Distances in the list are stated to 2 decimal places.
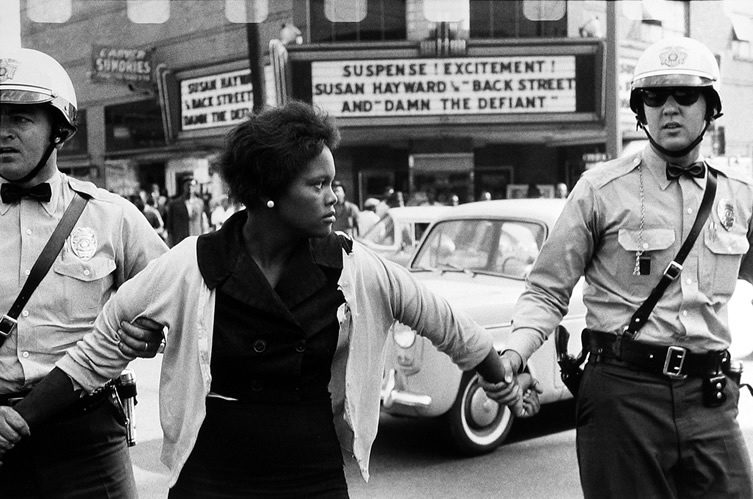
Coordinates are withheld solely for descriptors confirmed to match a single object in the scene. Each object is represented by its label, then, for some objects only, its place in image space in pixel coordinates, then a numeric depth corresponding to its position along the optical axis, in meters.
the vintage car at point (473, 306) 6.11
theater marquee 21.34
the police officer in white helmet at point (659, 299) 3.16
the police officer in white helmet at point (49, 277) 2.99
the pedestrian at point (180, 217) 15.55
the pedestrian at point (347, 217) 14.70
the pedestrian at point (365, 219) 13.96
